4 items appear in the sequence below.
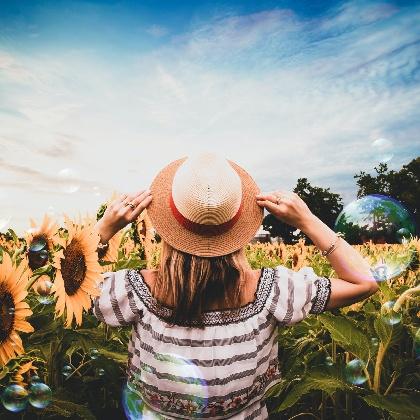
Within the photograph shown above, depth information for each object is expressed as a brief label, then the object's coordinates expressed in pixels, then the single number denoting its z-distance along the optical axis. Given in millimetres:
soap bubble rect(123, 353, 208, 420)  1992
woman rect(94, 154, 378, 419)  2008
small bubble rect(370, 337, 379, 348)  2205
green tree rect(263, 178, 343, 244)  61094
